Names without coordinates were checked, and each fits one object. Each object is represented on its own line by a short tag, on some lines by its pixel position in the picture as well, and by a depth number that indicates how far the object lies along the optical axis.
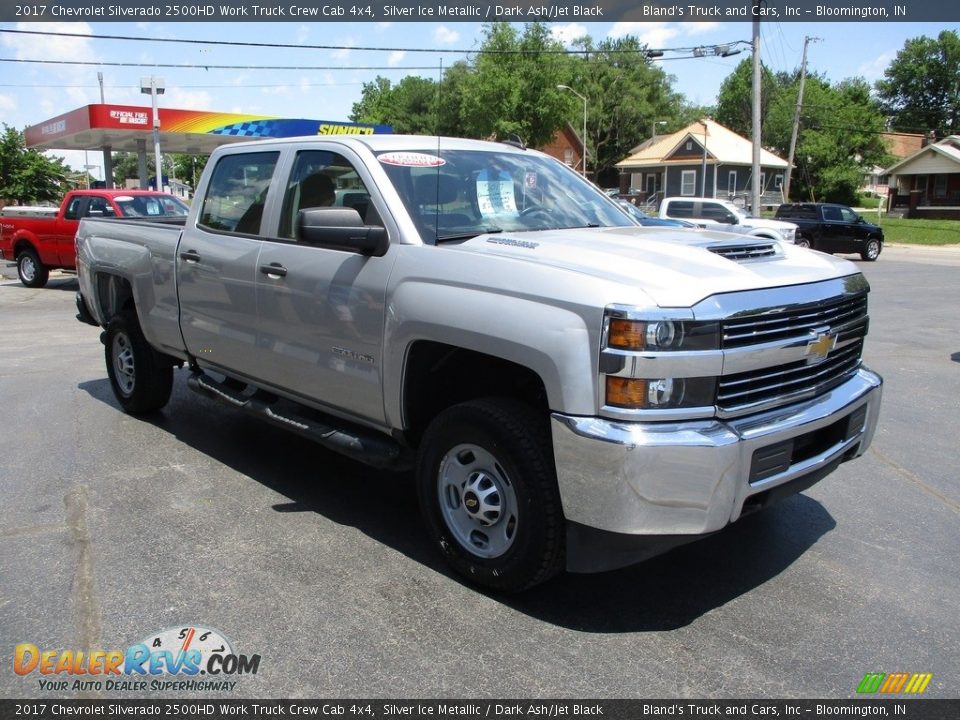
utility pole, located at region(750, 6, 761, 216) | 26.25
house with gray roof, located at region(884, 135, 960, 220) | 54.53
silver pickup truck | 3.16
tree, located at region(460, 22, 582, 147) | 56.91
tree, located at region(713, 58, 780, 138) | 96.69
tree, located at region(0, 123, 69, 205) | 40.50
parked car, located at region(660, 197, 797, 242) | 22.91
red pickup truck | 14.96
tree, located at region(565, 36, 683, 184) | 78.94
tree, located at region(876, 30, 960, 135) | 90.19
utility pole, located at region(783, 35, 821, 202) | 52.19
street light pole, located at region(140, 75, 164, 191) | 22.06
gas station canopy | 28.03
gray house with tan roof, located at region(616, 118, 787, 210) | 56.97
